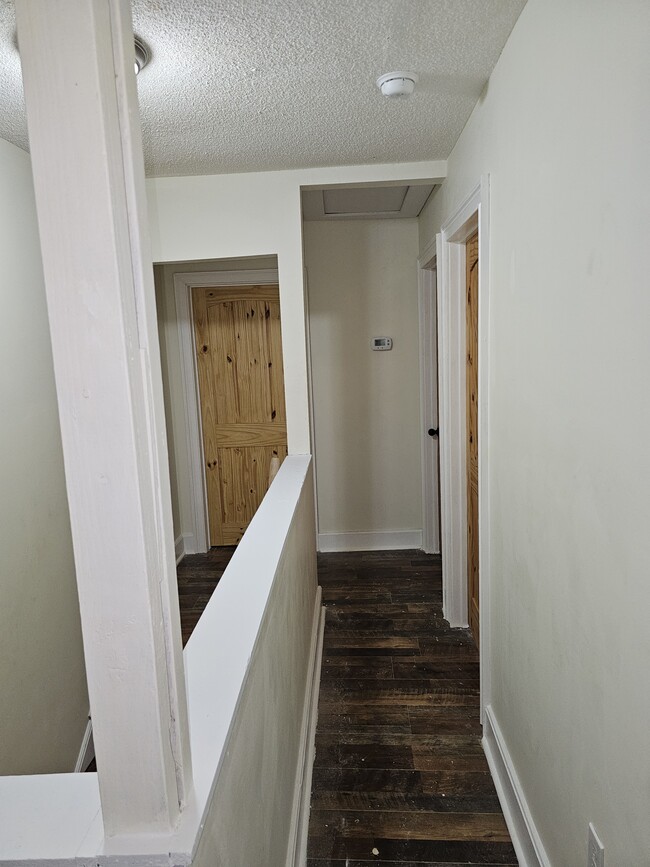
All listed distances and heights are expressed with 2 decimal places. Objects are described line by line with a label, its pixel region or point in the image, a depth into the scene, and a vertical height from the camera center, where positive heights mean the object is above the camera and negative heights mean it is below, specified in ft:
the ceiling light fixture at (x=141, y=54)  5.24 +2.84
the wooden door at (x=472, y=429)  9.11 -1.24
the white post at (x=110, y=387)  2.06 -0.06
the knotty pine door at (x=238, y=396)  14.37 -0.81
